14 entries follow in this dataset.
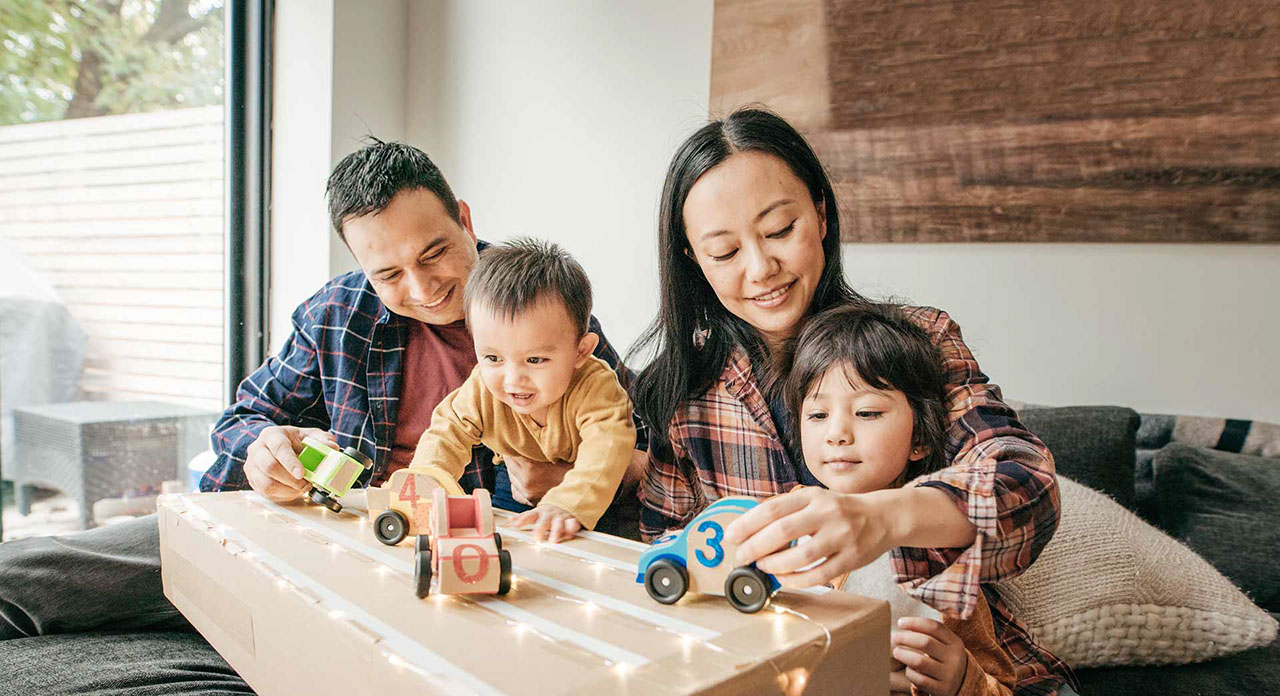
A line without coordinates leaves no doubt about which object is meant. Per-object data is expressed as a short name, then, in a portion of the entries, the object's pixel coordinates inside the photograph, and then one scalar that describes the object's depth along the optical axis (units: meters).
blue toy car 0.72
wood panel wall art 1.76
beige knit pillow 1.28
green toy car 1.09
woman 0.76
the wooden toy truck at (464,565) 0.76
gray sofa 1.54
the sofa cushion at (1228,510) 1.52
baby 1.23
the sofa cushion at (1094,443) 1.63
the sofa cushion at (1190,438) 1.68
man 1.22
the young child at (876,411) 1.02
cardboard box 0.60
